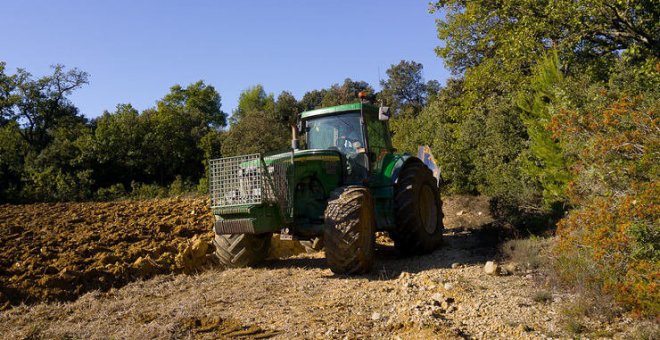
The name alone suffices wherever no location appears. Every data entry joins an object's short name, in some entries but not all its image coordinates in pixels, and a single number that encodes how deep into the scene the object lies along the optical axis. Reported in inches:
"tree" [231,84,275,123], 2175.6
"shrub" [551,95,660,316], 181.6
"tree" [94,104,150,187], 1176.8
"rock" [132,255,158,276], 304.7
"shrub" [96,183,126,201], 1028.1
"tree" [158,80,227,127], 2133.4
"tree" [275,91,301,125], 1439.2
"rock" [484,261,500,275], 254.1
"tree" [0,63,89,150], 1382.9
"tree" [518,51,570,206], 381.4
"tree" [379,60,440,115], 1930.4
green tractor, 269.3
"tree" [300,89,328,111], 1761.8
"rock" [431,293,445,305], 211.2
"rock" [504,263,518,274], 258.7
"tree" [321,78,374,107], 1430.6
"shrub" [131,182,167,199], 1014.4
